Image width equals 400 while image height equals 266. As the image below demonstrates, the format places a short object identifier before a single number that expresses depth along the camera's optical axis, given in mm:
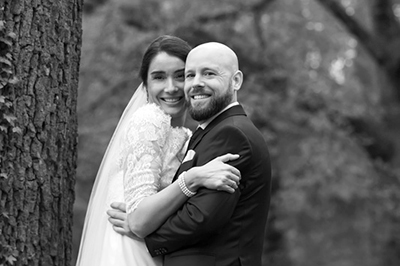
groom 3664
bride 3818
